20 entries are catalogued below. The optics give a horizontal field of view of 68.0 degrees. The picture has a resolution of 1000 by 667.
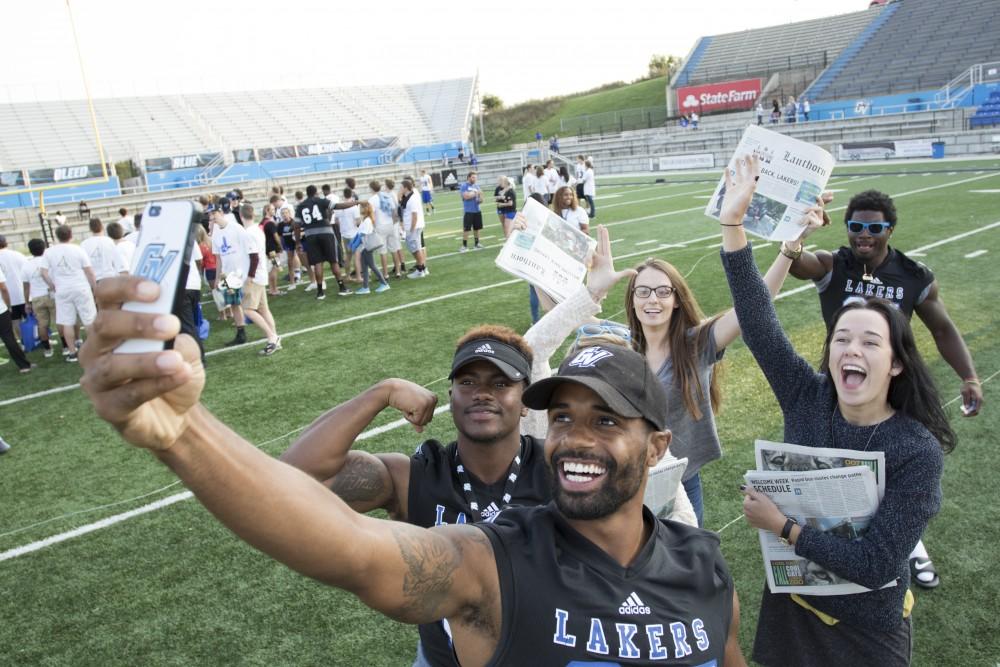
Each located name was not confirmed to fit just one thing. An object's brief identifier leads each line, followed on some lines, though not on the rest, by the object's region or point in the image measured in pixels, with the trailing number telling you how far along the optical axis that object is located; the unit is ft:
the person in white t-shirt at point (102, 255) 35.40
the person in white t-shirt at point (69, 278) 33.99
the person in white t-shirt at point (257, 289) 33.40
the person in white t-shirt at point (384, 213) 45.91
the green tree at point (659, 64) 256.32
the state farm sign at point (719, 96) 161.48
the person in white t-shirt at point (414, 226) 47.16
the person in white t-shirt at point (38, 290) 35.32
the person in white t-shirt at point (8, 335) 32.99
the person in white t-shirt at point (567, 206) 34.76
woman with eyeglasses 12.05
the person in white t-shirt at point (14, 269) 34.88
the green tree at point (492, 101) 257.34
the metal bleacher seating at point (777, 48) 166.71
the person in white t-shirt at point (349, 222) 46.42
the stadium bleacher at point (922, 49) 126.11
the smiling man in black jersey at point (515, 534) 3.97
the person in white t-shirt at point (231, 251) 33.68
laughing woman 8.18
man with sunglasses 14.24
